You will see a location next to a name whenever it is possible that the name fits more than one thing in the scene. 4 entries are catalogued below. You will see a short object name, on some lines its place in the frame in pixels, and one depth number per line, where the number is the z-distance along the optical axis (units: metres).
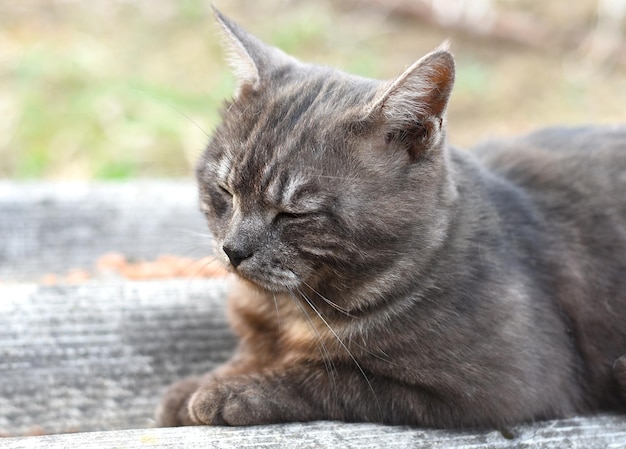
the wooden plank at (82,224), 1.29
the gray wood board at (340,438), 1.02
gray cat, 1.03
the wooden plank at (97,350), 1.12
